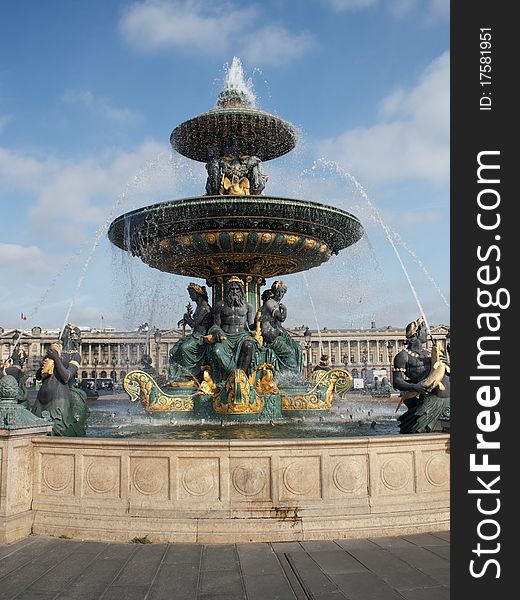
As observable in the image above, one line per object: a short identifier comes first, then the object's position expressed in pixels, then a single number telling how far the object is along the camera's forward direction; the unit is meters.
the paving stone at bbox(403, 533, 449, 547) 6.07
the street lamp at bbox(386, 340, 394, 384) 121.36
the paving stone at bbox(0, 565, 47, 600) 4.86
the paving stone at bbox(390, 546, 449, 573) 5.40
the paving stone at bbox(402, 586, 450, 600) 4.67
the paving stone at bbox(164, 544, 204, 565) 5.58
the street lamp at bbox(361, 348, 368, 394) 122.93
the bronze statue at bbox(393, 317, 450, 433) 8.16
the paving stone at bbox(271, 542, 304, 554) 5.88
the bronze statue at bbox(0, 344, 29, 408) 10.27
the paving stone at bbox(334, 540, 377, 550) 5.96
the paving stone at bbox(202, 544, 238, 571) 5.43
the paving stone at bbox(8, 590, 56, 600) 4.75
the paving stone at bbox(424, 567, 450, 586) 4.98
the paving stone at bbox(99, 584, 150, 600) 4.76
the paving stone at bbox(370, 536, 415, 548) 6.00
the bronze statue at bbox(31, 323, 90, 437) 8.41
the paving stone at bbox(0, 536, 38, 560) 5.88
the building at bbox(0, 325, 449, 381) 123.25
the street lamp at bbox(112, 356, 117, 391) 114.93
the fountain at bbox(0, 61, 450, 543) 6.23
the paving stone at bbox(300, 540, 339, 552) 5.90
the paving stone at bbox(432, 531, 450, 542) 6.25
